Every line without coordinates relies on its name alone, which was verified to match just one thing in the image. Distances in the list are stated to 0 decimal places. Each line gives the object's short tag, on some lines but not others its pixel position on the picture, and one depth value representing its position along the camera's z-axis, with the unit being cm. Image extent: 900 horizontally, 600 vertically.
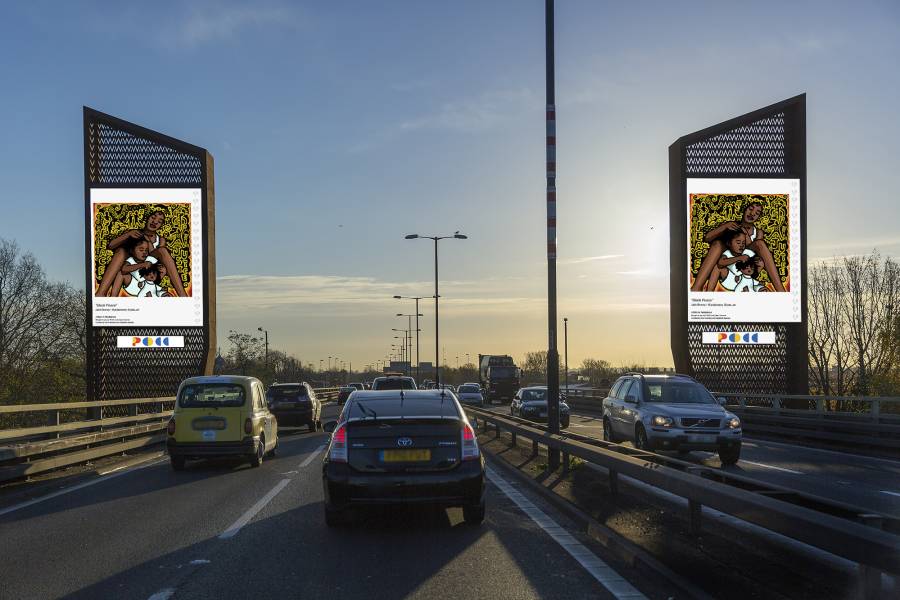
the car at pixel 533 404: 3269
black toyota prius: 898
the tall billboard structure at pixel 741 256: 3731
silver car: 1655
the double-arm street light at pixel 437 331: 5859
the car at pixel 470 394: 5216
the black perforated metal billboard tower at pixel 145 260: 4056
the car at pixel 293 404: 2870
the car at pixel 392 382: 2970
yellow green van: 1573
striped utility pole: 1541
